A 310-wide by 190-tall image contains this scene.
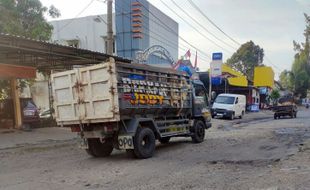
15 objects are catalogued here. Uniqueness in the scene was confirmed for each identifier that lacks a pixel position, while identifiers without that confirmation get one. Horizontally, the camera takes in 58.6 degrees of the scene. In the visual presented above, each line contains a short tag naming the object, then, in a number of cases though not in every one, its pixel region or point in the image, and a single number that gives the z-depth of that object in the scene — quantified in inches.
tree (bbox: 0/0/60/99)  586.1
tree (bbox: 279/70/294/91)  2243.1
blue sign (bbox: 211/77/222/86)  1027.2
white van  898.9
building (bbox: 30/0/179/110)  914.9
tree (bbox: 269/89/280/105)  1868.6
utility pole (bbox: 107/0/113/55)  545.8
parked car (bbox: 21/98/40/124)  568.2
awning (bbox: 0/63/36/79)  528.6
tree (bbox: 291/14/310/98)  2188.4
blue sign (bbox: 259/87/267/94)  1696.7
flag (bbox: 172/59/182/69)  868.6
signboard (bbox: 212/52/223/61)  949.4
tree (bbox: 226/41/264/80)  2407.3
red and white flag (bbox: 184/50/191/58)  969.6
